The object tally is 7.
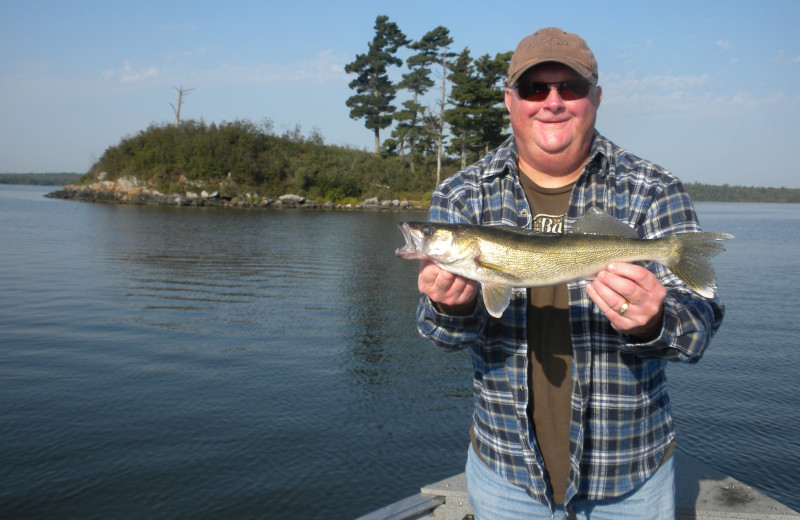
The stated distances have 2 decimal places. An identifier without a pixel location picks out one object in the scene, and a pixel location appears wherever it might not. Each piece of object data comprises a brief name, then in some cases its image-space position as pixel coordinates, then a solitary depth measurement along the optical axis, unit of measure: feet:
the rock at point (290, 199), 181.11
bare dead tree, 221.17
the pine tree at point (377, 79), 224.33
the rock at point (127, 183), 185.68
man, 8.74
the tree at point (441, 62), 202.59
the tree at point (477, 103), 182.29
